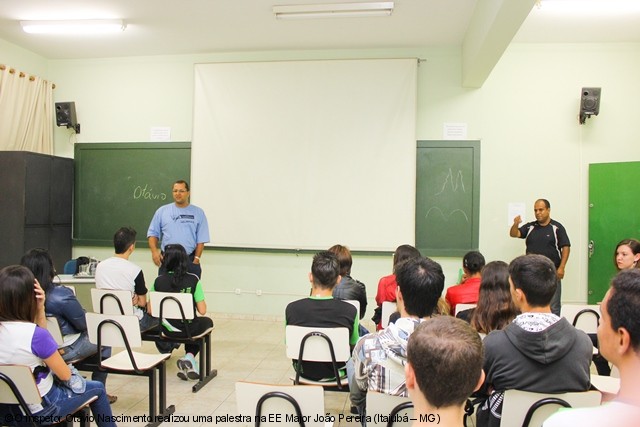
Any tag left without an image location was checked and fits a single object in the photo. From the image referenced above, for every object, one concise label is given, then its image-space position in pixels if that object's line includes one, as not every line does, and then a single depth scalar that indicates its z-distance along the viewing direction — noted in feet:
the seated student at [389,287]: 11.08
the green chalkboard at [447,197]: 18.31
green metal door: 16.90
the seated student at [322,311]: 8.63
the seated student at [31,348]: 6.72
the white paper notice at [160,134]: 20.42
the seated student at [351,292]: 10.97
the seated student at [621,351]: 2.91
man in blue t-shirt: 16.52
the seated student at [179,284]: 11.74
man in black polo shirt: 16.46
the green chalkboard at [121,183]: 20.26
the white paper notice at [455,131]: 18.49
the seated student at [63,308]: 9.09
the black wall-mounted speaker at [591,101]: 17.24
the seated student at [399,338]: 5.94
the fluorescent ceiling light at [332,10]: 15.12
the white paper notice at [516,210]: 18.16
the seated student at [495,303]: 7.72
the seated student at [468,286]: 10.68
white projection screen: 18.47
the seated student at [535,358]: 5.93
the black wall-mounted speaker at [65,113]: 20.61
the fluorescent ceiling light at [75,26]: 16.96
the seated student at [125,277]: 11.72
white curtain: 18.85
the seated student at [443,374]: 3.80
